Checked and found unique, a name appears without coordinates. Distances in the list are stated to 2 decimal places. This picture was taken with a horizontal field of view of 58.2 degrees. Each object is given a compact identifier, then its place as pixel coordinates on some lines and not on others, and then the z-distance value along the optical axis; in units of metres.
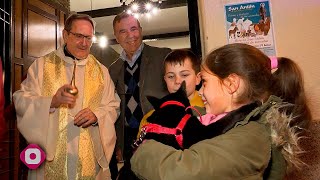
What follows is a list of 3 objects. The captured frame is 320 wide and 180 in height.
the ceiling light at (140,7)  3.62
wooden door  3.12
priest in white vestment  1.91
